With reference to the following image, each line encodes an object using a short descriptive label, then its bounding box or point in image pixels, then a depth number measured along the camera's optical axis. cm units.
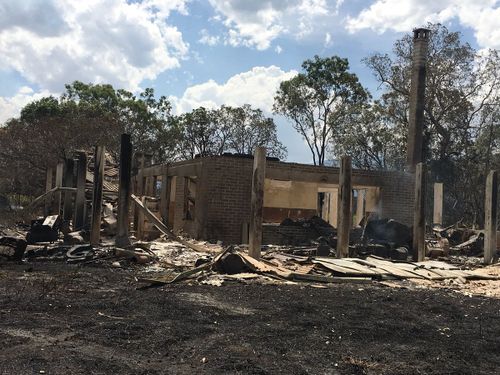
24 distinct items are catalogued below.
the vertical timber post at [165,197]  1952
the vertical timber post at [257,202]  1095
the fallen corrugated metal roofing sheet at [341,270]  1058
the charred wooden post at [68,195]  1816
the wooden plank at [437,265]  1221
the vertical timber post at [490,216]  1370
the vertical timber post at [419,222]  1318
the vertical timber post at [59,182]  2008
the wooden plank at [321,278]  1005
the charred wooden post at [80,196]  1577
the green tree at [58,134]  2864
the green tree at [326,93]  3350
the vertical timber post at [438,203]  1819
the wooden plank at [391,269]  1090
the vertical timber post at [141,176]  2256
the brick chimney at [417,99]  2458
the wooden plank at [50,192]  1579
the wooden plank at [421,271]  1105
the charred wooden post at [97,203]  1254
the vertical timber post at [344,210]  1223
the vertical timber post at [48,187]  2206
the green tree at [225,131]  3800
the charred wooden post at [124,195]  1197
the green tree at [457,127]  2697
